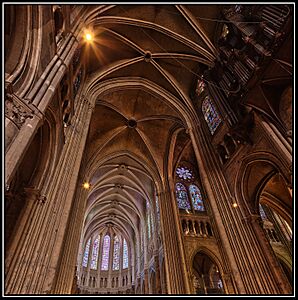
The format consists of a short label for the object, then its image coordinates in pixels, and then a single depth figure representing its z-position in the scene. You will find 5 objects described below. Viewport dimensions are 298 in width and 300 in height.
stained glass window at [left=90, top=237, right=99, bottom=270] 26.38
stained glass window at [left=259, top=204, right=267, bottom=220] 16.90
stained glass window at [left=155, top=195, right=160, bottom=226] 16.54
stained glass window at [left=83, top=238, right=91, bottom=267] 25.91
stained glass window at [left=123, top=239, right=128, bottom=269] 26.34
